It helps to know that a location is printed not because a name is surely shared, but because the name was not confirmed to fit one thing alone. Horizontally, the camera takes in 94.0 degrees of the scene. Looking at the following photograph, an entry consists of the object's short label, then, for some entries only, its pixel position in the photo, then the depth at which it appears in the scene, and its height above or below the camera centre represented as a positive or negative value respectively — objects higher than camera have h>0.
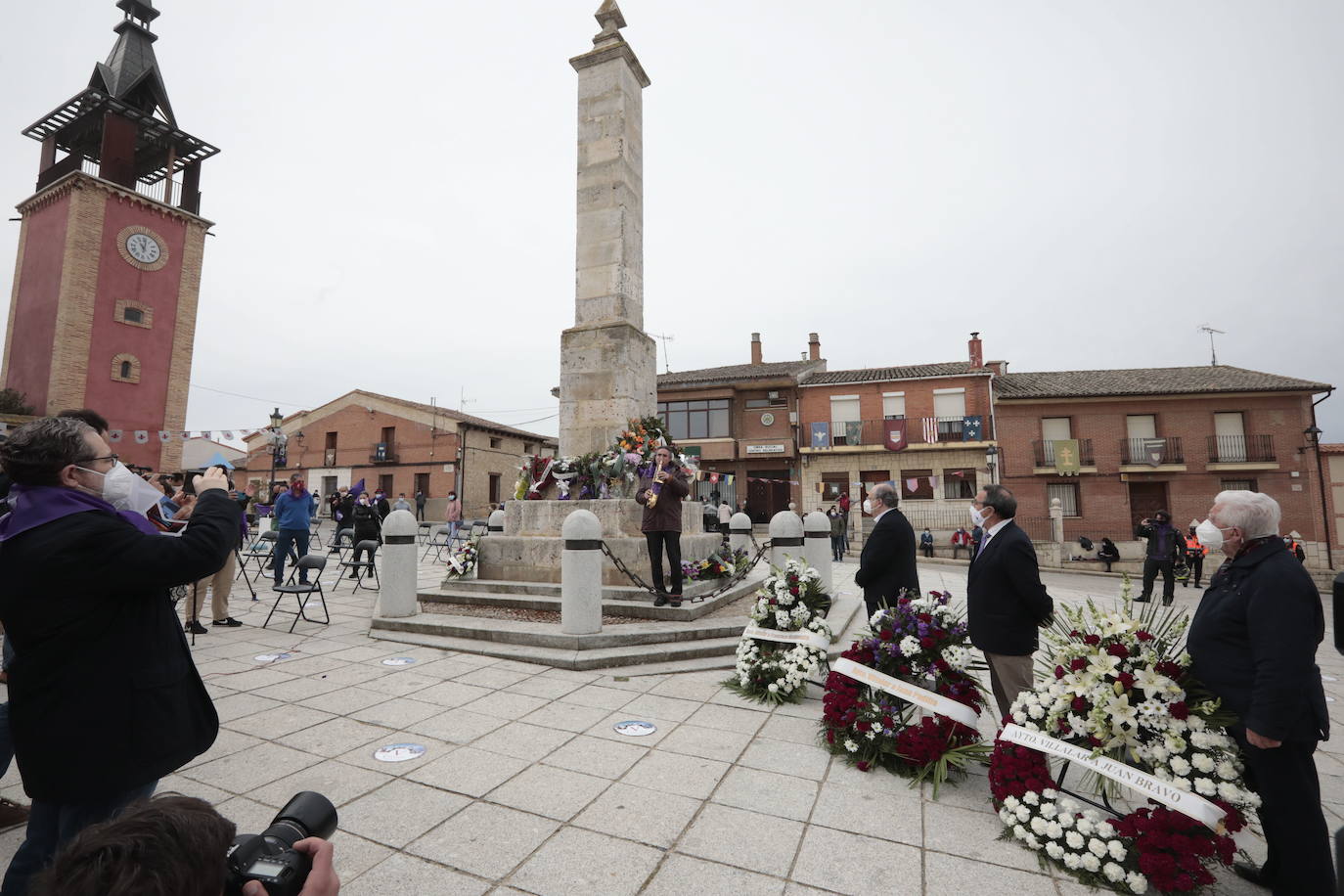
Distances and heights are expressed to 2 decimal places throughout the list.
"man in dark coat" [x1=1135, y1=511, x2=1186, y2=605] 11.38 -0.72
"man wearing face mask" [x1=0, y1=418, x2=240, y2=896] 1.82 -0.38
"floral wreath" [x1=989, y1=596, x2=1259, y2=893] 2.60 -1.09
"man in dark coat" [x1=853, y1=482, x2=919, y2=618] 5.27 -0.35
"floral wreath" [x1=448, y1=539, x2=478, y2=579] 8.51 -0.65
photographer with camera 0.86 -0.50
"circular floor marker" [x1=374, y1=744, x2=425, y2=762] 3.76 -1.44
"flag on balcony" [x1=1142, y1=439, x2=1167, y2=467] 25.89 +2.53
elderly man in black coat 2.43 -0.67
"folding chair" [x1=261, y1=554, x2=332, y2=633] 7.16 -0.82
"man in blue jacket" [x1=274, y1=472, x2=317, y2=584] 9.62 -0.02
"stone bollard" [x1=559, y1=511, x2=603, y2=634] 6.04 -0.58
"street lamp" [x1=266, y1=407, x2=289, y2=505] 22.02 +2.76
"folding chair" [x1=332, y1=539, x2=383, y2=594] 10.08 -0.80
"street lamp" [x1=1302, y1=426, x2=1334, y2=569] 23.41 +1.14
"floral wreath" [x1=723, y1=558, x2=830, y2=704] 4.91 -1.01
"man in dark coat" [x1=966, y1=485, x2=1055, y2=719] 3.69 -0.56
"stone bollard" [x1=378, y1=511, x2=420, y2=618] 7.20 -0.65
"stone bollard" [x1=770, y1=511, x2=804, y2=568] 8.32 -0.28
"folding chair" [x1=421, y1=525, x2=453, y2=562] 14.77 -0.74
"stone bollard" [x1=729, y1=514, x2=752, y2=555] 11.74 -0.31
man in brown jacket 6.88 -0.07
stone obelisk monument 9.39 +3.84
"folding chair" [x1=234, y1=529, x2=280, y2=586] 10.71 -0.55
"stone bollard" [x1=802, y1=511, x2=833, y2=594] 8.37 -0.35
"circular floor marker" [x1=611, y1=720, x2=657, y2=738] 4.21 -1.46
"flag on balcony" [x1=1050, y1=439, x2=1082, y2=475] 26.33 +2.29
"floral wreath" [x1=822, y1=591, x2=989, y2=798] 3.65 -1.14
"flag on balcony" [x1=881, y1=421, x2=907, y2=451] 28.05 +3.45
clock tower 23.89 +10.02
